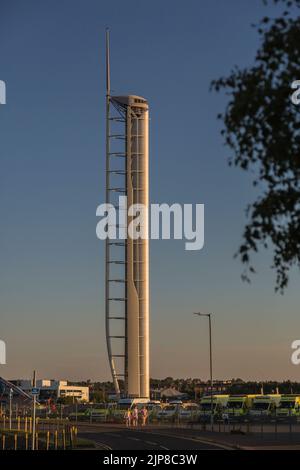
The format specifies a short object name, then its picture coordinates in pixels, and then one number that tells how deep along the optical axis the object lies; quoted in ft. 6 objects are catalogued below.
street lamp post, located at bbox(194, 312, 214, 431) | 234.38
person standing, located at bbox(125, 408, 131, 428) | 267.51
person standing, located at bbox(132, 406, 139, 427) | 271.08
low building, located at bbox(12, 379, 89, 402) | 529.45
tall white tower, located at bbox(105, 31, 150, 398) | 349.00
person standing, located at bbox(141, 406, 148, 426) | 275.43
